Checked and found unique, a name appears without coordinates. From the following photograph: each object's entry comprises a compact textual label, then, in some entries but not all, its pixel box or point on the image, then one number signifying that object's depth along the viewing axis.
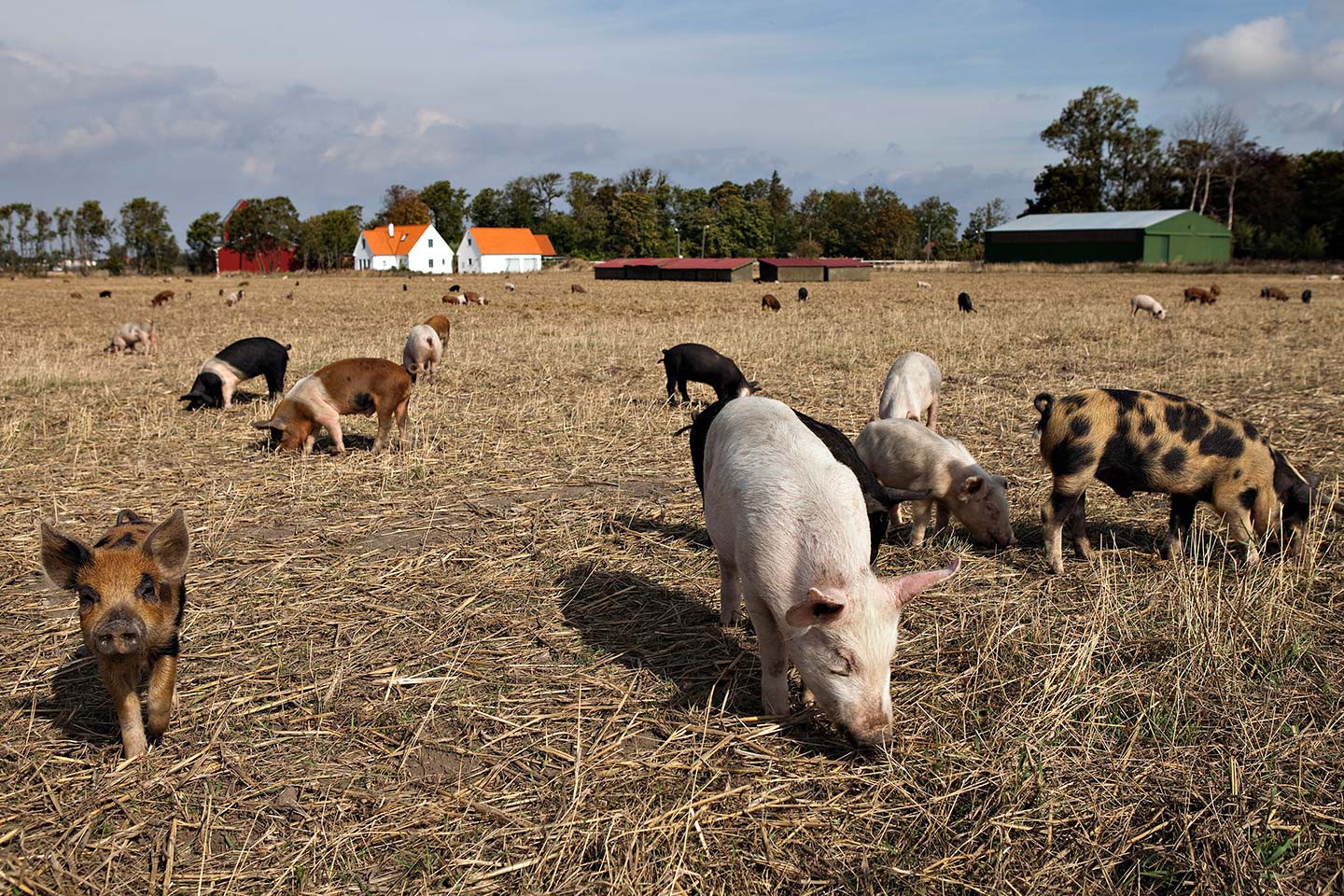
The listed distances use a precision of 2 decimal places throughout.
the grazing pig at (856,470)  5.63
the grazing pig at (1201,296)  32.78
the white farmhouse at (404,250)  101.50
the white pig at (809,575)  3.83
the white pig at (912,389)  9.16
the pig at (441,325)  18.70
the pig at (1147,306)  26.38
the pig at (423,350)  14.26
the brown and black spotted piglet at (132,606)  3.70
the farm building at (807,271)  58.62
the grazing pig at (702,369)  12.16
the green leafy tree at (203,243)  92.56
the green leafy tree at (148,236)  88.81
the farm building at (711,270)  57.84
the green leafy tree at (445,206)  116.01
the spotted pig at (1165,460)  6.21
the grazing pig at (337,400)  9.40
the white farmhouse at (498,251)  100.50
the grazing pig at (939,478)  6.59
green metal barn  70.81
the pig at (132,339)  18.39
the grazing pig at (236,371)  11.91
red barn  93.06
